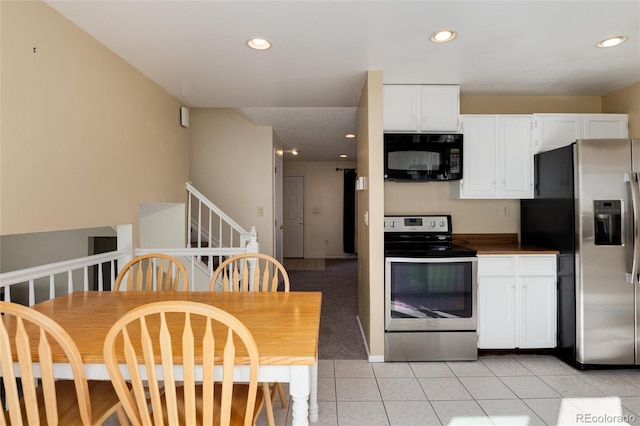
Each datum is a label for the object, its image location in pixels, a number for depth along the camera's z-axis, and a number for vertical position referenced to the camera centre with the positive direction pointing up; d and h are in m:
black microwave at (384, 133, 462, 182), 2.84 +0.53
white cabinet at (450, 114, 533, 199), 3.01 +0.55
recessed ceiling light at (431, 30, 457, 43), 2.09 +1.16
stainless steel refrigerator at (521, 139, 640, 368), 2.44 -0.26
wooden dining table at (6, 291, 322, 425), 1.19 -0.46
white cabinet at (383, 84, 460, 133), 2.89 +0.96
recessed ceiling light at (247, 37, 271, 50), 2.16 +1.16
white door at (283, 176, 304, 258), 7.89 +0.32
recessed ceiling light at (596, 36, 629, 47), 2.16 +1.16
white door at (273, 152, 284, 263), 4.95 +0.21
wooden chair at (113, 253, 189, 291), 2.11 -0.36
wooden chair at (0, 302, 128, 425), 1.08 -0.51
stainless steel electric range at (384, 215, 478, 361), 2.66 -0.70
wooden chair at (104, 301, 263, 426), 1.05 -0.48
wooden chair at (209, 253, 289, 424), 2.04 -0.38
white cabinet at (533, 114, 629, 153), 3.00 +0.80
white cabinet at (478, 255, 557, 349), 2.75 -0.69
